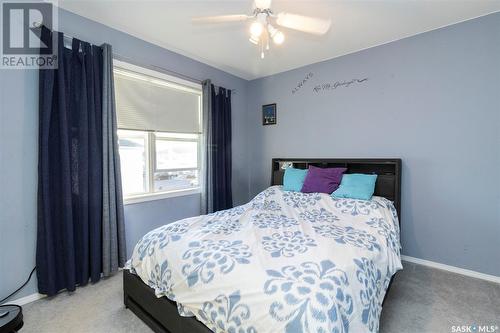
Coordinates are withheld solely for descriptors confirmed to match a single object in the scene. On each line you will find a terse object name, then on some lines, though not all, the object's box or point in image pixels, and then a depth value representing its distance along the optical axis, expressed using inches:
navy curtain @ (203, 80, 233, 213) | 134.6
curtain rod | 87.0
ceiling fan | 70.2
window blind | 105.3
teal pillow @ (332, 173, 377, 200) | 104.4
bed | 44.1
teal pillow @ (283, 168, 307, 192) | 125.6
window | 107.7
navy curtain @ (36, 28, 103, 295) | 80.4
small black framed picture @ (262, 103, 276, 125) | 154.9
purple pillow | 115.9
